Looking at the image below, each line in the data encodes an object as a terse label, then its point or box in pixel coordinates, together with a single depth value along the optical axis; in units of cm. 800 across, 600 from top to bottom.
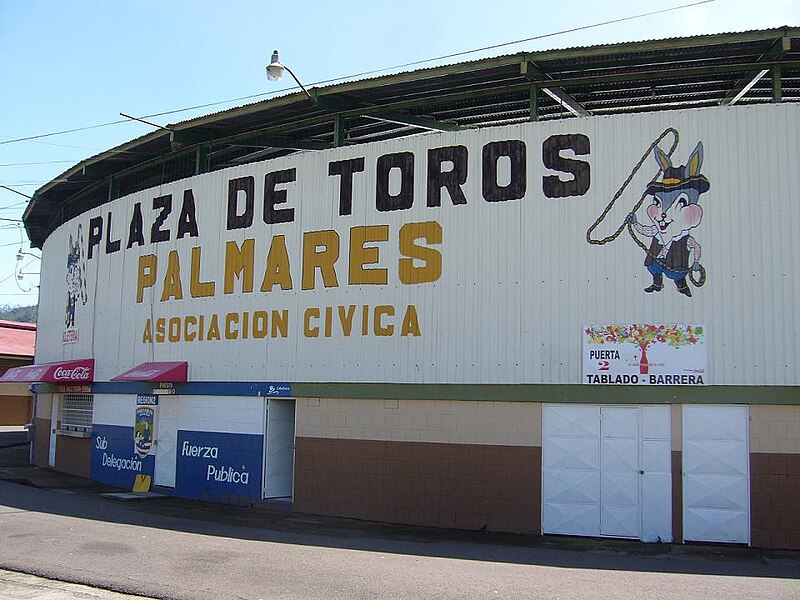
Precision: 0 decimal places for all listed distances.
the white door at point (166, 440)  1997
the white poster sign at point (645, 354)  1417
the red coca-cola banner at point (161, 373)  1933
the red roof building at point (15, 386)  4216
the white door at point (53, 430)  2542
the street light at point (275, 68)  1586
